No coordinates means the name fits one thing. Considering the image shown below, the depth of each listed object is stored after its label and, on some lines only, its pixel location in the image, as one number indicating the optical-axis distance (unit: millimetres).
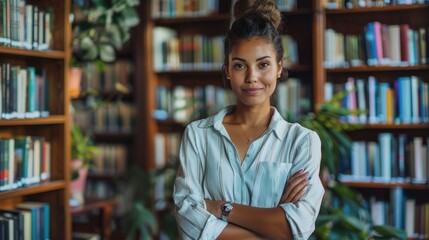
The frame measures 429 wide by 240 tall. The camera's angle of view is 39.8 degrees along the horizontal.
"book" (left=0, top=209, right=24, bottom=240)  2695
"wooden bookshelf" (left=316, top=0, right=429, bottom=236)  3783
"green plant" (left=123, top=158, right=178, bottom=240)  3438
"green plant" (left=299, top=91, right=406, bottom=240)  2871
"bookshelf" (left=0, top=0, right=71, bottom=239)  2852
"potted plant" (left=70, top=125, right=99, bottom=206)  3322
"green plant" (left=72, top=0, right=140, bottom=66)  3381
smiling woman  1632
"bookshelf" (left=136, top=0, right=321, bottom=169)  4254
